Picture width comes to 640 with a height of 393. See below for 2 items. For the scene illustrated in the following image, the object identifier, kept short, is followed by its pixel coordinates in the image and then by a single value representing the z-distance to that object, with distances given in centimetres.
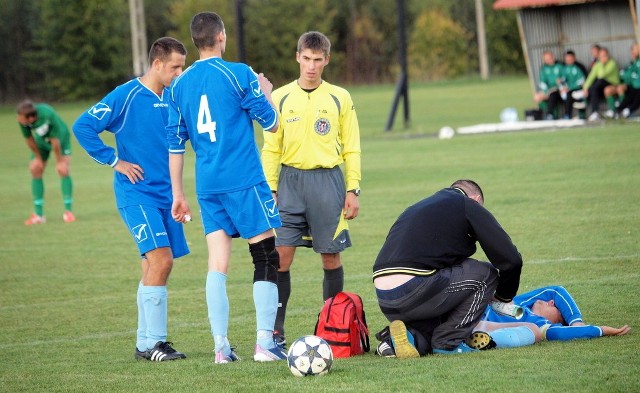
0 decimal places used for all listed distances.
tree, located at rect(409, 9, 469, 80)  14425
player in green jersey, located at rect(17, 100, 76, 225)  3472
